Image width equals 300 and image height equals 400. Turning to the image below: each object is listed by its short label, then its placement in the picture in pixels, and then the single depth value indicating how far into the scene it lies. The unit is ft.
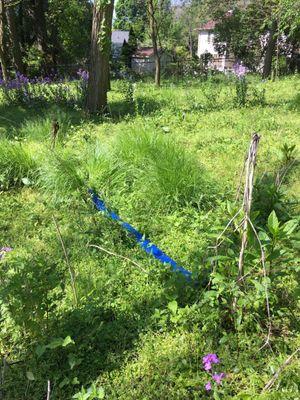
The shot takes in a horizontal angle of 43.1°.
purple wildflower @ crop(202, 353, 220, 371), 6.49
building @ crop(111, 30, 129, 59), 107.92
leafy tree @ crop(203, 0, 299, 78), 71.67
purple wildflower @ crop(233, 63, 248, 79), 26.99
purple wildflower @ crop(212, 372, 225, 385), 6.23
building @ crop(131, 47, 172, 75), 97.93
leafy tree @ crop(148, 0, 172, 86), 37.07
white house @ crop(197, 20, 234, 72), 93.94
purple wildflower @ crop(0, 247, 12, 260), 7.98
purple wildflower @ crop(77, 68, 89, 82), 28.32
